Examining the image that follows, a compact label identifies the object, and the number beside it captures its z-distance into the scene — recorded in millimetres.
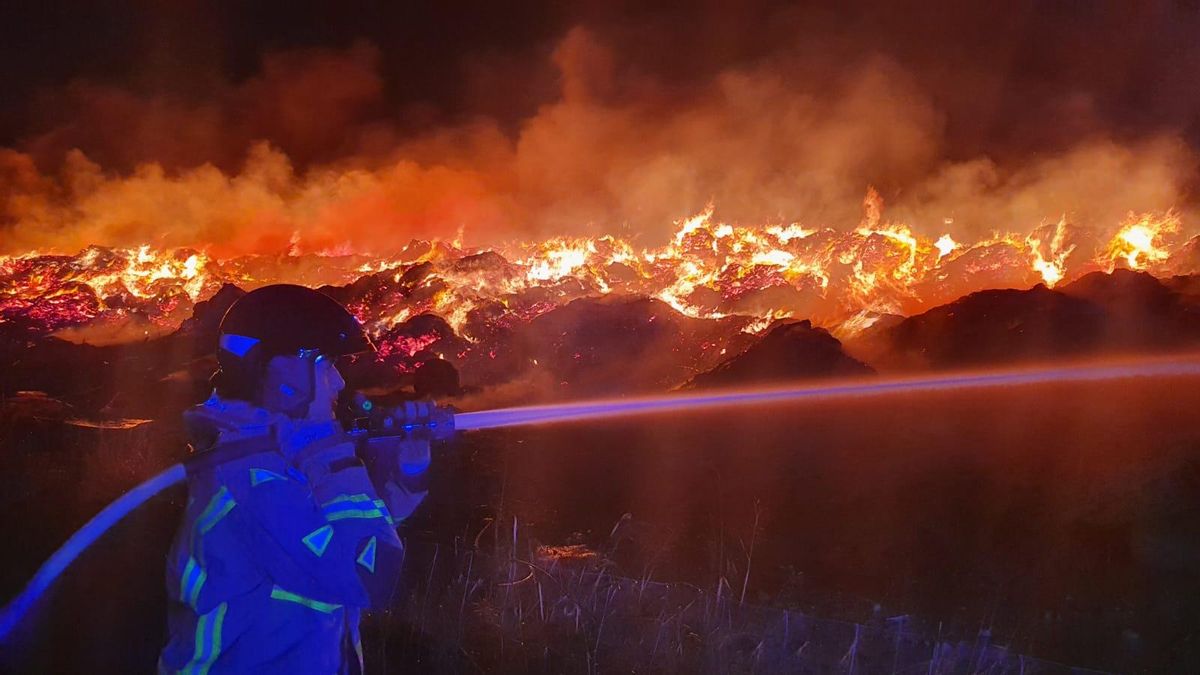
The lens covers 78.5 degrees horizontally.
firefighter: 2172
